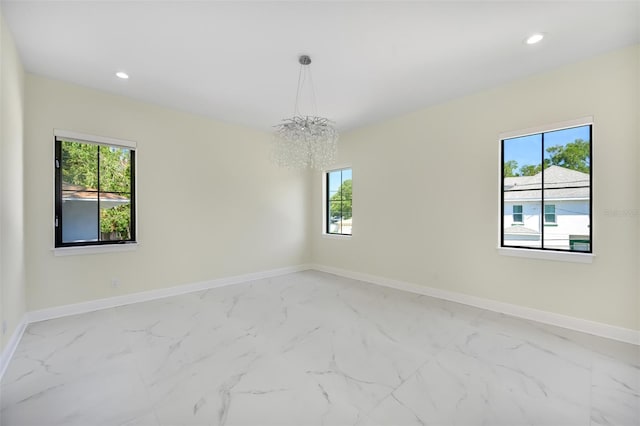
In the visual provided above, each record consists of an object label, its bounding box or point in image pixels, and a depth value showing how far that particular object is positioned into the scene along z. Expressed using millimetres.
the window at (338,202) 5457
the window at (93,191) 3377
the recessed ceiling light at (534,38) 2464
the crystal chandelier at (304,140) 3062
